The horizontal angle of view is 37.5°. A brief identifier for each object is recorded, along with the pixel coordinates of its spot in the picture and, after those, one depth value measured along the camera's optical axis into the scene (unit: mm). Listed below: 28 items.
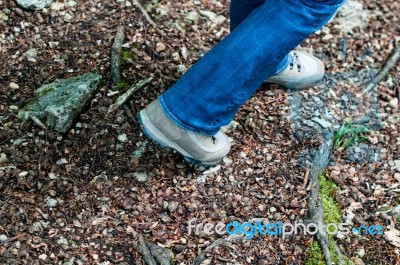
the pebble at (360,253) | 2762
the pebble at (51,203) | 2682
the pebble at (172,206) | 2741
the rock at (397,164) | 3100
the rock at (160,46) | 3342
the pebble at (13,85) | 3059
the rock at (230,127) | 3068
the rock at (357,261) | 2730
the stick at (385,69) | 3467
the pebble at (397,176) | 3051
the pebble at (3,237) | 2540
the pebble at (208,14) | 3615
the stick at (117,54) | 3154
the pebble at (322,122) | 3200
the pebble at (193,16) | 3580
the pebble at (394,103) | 3398
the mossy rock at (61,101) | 2898
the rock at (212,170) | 2898
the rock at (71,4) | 3449
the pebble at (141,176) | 2828
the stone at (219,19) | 3604
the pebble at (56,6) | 3428
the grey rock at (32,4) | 3389
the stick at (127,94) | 3033
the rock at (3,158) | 2789
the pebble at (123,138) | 2939
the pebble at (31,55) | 3184
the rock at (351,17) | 3758
